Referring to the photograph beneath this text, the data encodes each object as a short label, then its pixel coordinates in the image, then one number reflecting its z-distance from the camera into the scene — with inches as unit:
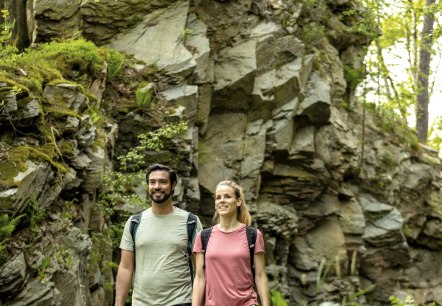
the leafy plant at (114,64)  535.2
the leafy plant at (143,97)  538.6
